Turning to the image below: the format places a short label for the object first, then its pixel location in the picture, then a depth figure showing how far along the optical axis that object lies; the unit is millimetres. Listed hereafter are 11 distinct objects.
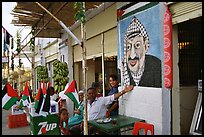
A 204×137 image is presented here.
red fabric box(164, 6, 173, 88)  3613
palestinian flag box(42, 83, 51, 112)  4426
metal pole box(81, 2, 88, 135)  3579
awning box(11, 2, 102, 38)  6169
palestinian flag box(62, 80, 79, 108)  4051
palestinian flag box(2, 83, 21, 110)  4805
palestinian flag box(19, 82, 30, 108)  5567
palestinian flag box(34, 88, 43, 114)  4460
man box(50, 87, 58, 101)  7511
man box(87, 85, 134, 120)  5246
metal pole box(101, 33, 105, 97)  6887
